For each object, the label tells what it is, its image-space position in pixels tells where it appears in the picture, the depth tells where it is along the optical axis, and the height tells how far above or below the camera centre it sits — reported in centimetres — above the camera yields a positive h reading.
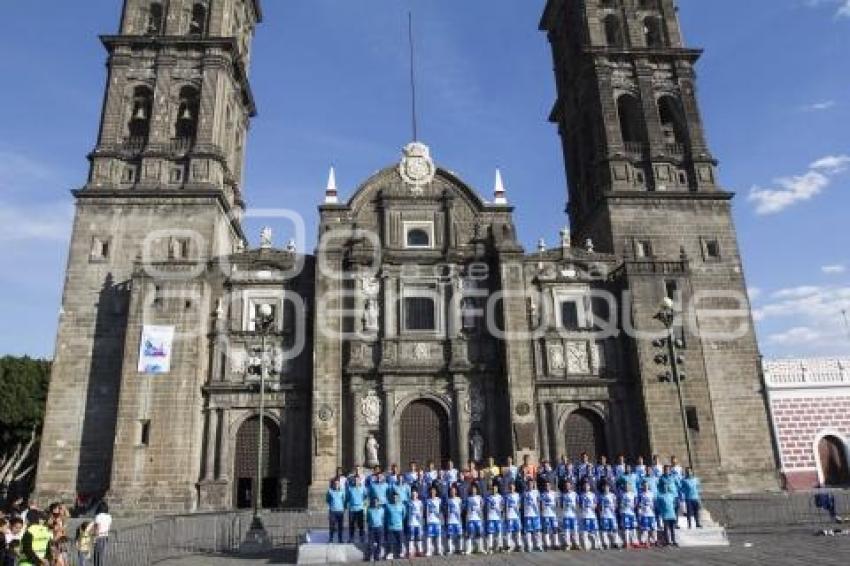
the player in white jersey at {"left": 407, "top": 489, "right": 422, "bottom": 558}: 1418 -86
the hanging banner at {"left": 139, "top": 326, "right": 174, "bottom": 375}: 2564 +521
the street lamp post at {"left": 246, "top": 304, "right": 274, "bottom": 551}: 1688 -99
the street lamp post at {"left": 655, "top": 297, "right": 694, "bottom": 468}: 1844 +364
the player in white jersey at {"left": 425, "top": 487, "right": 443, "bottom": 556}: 1414 -73
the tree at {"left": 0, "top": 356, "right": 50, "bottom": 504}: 3506 +444
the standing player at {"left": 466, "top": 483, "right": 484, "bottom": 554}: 1427 -79
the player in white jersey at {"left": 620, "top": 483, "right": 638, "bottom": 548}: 1469 -92
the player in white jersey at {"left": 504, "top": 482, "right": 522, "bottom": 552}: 1435 -84
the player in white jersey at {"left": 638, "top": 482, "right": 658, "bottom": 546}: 1473 -93
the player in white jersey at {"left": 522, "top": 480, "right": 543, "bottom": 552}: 1441 -76
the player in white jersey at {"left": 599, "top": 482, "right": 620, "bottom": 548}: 1466 -93
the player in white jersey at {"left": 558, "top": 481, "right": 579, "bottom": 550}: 1455 -74
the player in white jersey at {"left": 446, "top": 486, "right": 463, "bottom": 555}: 1426 -68
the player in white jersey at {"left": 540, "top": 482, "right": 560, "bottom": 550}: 1453 -78
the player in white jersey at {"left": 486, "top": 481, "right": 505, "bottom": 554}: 1434 -79
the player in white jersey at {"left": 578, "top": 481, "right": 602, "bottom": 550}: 1457 -90
